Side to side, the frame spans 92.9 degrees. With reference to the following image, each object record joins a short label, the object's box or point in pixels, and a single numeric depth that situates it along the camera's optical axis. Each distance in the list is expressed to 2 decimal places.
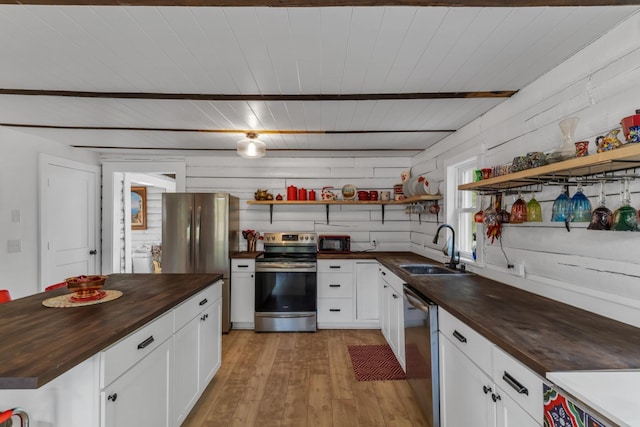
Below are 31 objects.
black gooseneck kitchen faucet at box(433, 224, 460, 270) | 2.78
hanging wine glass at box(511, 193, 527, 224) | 1.87
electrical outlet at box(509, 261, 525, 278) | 1.99
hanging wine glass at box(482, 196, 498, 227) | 2.15
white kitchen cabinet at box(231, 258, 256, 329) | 3.80
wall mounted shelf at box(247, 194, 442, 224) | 4.04
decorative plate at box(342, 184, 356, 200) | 4.16
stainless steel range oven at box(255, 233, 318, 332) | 3.69
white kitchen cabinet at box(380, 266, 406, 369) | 2.69
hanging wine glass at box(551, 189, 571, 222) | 1.50
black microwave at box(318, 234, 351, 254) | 4.15
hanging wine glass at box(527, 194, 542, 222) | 1.81
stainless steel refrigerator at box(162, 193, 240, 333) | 3.77
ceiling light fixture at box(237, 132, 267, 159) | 2.85
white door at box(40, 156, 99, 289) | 3.41
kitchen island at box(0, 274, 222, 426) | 1.06
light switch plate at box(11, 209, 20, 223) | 3.08
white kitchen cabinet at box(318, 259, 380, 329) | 3.79
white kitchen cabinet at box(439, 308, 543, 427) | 1.08
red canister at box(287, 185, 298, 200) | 4.18
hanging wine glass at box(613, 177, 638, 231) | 1.23
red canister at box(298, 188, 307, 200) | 4.22
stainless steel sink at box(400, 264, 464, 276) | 2.87
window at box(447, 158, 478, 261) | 2.94
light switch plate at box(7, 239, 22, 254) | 3.04
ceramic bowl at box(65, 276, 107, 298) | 1.73
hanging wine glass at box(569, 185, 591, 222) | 1.43
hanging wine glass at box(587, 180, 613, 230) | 1.32
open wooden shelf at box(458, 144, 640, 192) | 1.10
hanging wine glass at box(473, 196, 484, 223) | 2.34
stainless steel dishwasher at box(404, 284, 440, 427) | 1.90
